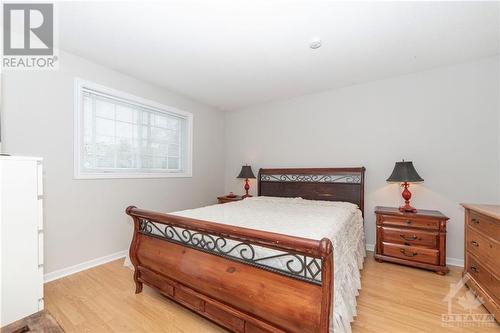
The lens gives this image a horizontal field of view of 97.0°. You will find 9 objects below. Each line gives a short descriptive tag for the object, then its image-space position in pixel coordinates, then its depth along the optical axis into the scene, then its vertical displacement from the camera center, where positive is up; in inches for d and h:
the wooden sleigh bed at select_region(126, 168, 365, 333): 48.2 -29.3
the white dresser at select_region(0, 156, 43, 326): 63.2 -22.1
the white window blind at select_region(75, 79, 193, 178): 107.6 +16.2
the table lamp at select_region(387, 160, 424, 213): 107.5 -5.6
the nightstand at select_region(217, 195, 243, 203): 161.6 -25.2
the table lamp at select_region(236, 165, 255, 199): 164.9 -6.4
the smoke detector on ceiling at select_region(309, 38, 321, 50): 88.6 +49.9
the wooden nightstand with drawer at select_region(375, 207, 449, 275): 99.8 -34.6
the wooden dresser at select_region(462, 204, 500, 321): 66.6 -29.5
